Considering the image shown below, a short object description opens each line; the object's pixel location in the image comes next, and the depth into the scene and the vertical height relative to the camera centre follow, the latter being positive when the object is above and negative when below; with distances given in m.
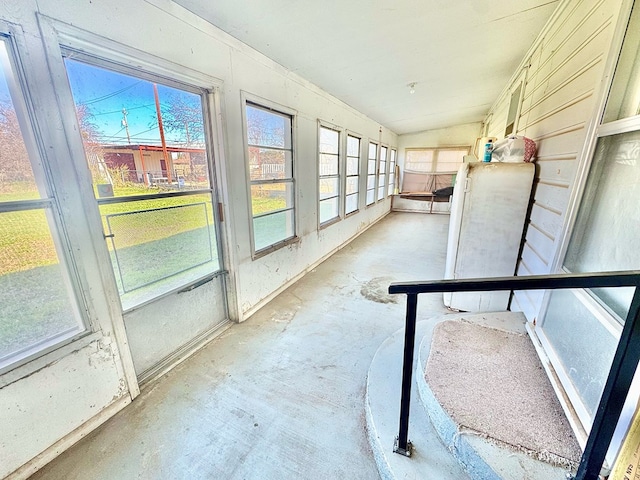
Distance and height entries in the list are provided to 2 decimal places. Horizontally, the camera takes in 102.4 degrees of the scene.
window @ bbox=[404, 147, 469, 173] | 8.20 +0.37
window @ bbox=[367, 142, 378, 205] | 6.15 +0.00
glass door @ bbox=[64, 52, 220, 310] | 1.48 -0.01
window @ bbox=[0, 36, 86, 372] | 1.15 -0.35
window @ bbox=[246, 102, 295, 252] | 2.55 -0.03
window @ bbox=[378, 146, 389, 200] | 7.07 +0.00
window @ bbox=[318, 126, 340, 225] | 3.93 -0.05
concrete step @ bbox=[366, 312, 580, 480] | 1.01 -1.26
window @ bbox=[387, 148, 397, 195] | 8.22 -0.07
